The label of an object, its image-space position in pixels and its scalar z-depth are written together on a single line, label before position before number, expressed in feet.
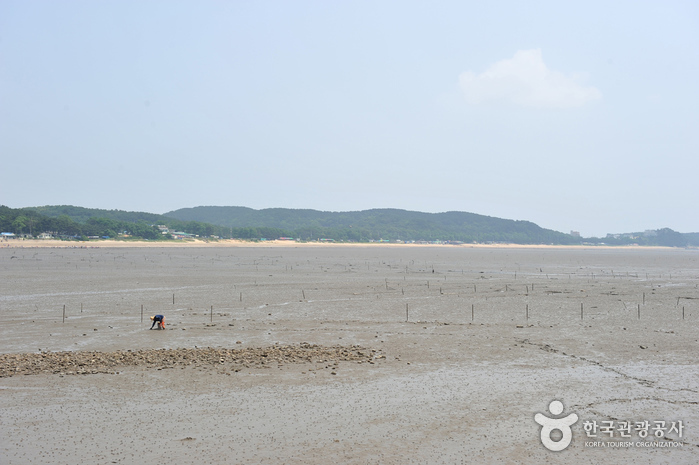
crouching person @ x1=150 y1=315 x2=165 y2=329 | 76.02
